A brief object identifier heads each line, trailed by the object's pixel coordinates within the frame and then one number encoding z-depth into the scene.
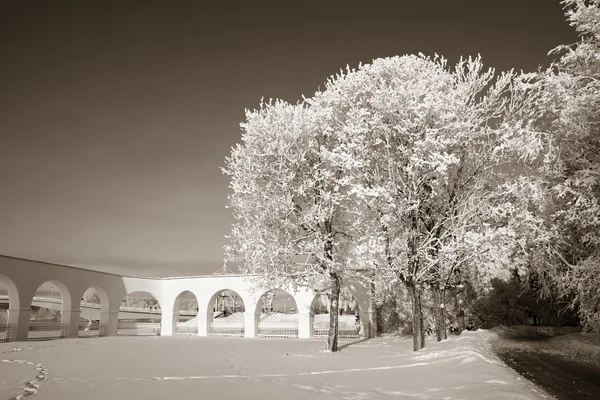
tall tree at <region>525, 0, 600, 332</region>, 10.52
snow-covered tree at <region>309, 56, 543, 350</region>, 13.81
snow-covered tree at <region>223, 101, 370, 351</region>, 16.70
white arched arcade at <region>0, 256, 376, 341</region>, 23.39
